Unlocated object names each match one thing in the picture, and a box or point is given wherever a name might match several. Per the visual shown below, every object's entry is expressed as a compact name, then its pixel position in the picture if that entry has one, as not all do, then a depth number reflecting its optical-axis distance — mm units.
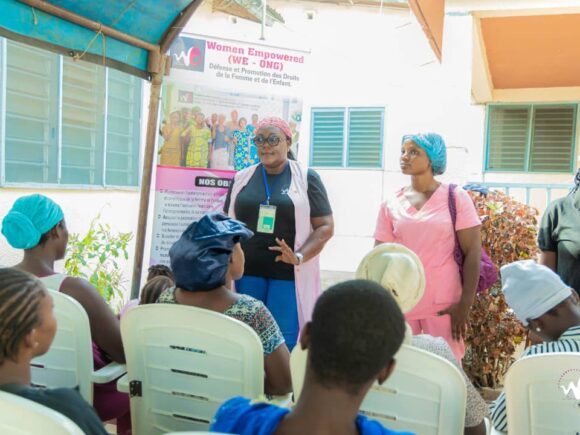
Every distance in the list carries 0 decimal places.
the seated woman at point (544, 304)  1926
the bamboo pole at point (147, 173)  3902
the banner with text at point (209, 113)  3979
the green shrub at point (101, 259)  4965
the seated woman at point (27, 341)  1313
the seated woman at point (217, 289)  2004
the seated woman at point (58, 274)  2273
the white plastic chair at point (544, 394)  1544
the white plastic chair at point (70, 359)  2059
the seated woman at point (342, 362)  1130
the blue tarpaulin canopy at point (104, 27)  2922
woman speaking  3234
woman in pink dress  2896
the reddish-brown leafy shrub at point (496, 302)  4184
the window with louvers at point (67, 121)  4891
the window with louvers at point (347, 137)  8750
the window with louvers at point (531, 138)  8617
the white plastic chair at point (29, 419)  1051
